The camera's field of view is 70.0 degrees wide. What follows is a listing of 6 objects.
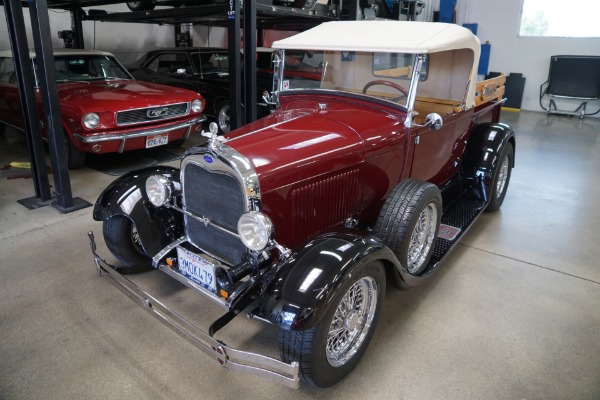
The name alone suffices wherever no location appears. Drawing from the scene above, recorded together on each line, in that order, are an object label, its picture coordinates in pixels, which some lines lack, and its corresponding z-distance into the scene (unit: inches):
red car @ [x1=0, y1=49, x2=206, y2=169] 207.9
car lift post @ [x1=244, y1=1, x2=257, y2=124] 192.5
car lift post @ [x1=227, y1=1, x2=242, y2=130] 190.9
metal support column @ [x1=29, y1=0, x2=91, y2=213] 158.7
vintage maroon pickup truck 81.9
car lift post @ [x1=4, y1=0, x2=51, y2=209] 165.0
